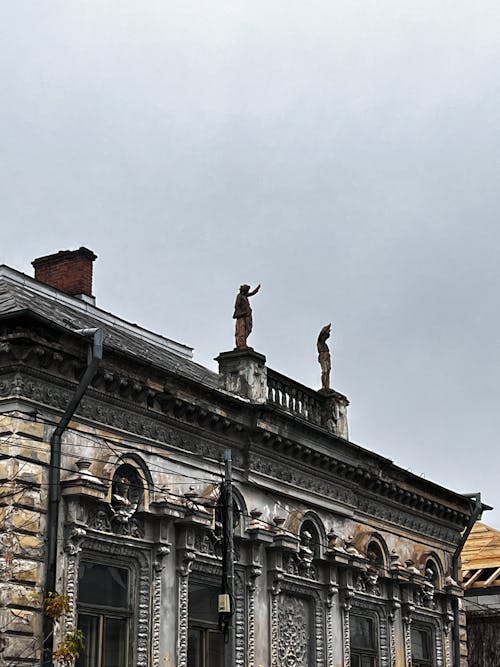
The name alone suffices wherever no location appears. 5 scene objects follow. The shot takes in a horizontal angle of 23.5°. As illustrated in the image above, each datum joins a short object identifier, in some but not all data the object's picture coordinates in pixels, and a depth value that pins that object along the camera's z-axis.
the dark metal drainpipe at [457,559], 31.89
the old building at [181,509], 18.75
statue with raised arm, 25.25
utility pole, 18.84
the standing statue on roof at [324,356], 28.39
